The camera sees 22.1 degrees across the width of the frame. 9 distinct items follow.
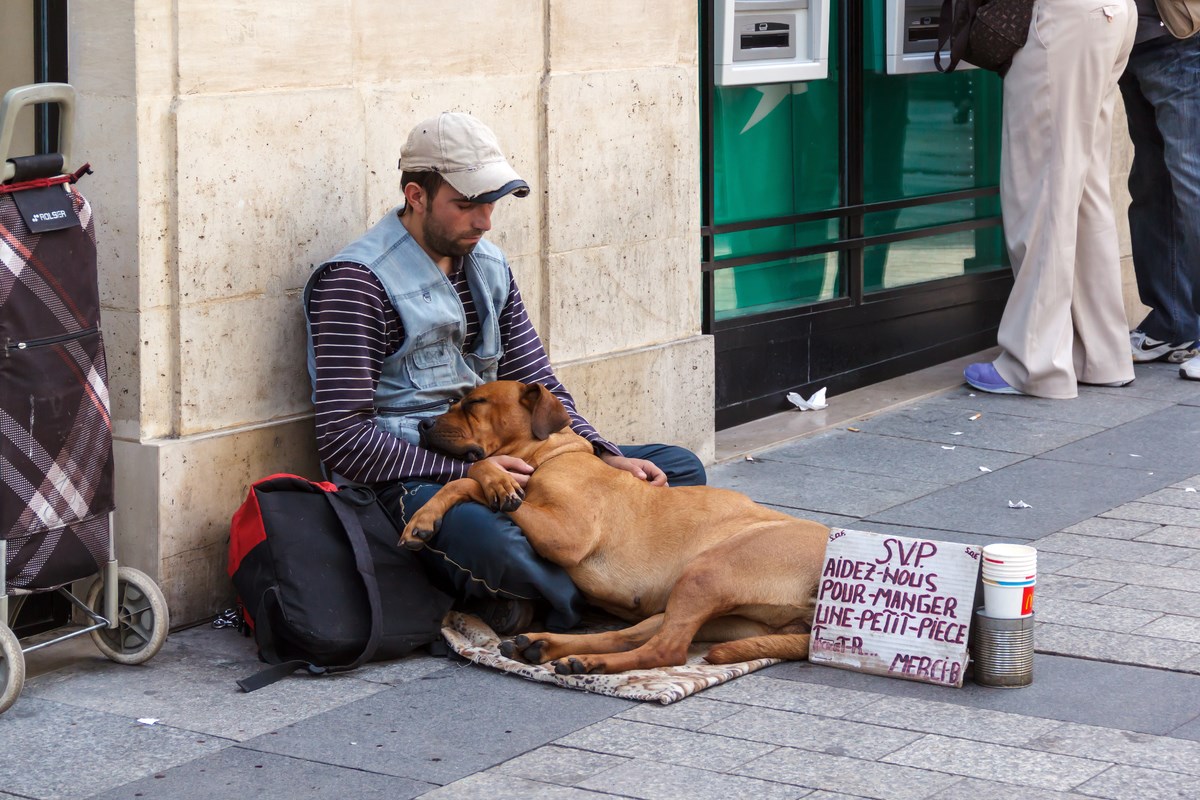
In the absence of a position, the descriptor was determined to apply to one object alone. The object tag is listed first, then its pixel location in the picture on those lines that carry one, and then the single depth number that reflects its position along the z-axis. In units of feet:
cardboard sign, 26.33
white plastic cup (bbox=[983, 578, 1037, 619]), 25.86
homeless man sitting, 28.36
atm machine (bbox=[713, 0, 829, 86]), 44.15
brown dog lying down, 27.27
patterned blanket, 26.02
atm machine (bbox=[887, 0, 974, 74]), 49.22
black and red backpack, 27.18
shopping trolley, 24.72
